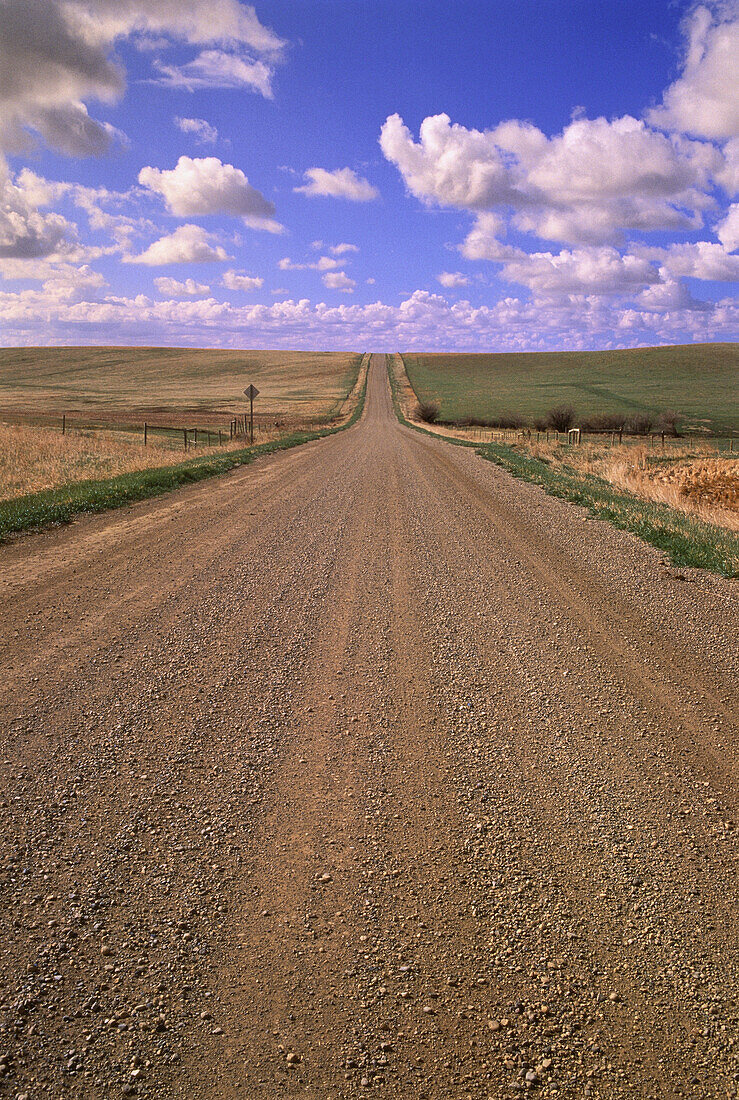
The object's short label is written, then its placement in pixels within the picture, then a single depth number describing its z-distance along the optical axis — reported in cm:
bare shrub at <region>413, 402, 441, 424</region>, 5872
